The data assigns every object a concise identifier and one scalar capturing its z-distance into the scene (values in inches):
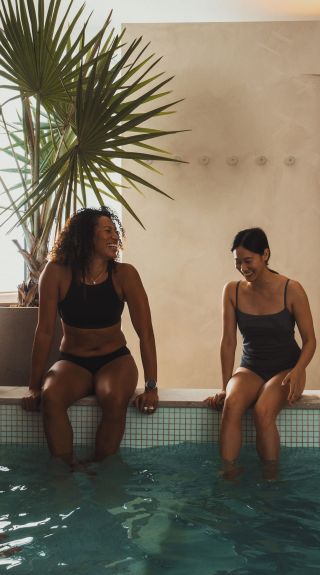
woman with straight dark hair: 123.3
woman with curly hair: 132.7
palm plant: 150.4
